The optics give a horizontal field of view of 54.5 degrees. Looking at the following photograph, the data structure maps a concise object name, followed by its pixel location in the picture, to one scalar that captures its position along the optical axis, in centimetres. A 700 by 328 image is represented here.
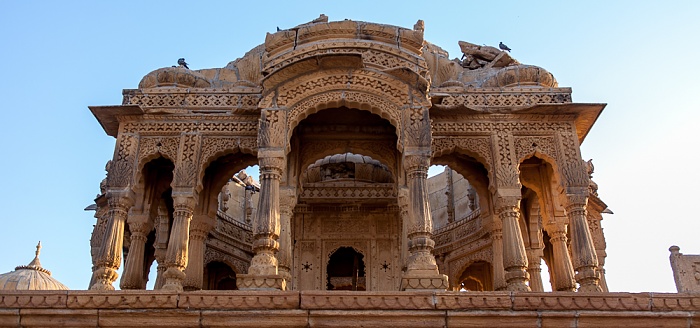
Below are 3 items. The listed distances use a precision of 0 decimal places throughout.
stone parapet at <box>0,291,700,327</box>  940
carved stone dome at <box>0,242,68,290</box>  1684
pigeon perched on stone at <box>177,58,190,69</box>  1614
